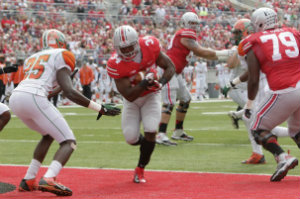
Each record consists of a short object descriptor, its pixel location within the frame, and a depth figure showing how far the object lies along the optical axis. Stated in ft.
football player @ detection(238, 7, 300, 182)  35.50
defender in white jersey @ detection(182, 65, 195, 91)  167.53
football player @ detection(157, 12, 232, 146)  58.54
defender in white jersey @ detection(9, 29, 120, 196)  34.12
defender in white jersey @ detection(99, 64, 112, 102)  153.07
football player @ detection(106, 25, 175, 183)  38.47
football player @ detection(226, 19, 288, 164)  43.70
